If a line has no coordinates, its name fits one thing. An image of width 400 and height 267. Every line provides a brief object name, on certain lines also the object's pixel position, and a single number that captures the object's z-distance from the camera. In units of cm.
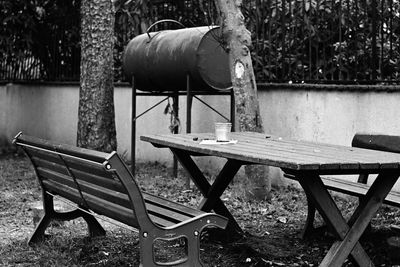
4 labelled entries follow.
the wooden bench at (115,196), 461
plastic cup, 595
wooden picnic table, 466
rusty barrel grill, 904
